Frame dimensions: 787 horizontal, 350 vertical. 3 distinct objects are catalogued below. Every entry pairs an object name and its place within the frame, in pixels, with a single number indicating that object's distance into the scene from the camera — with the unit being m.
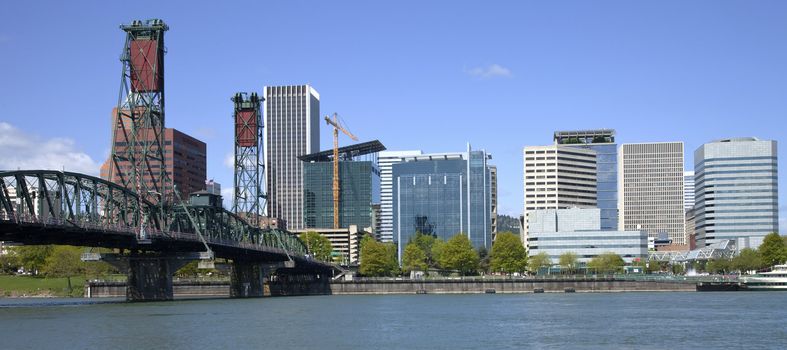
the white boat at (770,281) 193.75
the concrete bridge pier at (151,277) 145.00
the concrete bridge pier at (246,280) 184.00
